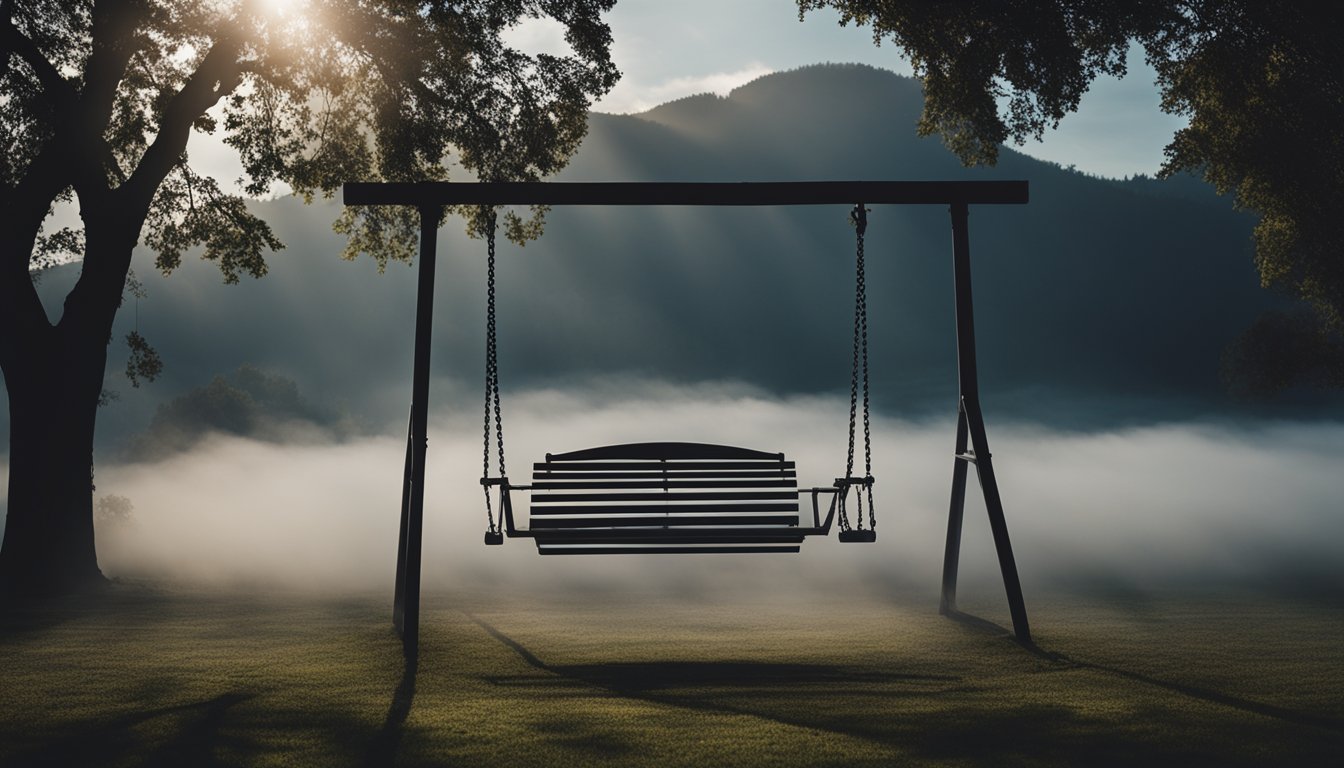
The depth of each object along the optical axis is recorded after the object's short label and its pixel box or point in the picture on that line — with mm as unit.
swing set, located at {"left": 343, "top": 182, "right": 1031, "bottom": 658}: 8539
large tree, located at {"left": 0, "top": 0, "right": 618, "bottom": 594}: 13195
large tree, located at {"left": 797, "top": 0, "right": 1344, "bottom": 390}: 12656
